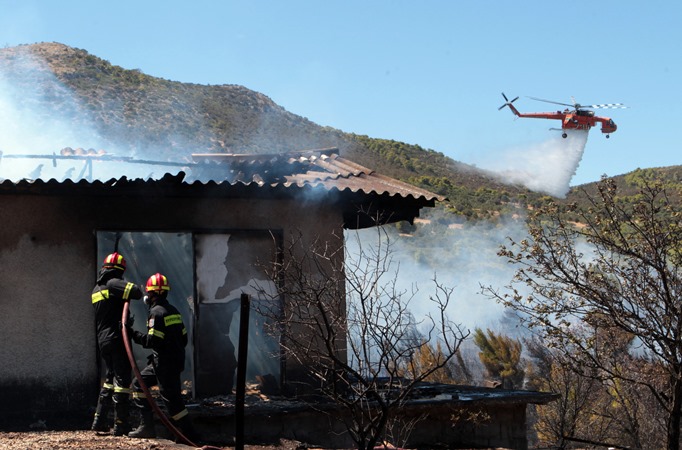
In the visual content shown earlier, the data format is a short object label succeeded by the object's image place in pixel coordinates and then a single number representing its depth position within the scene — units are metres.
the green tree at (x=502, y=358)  27.98
